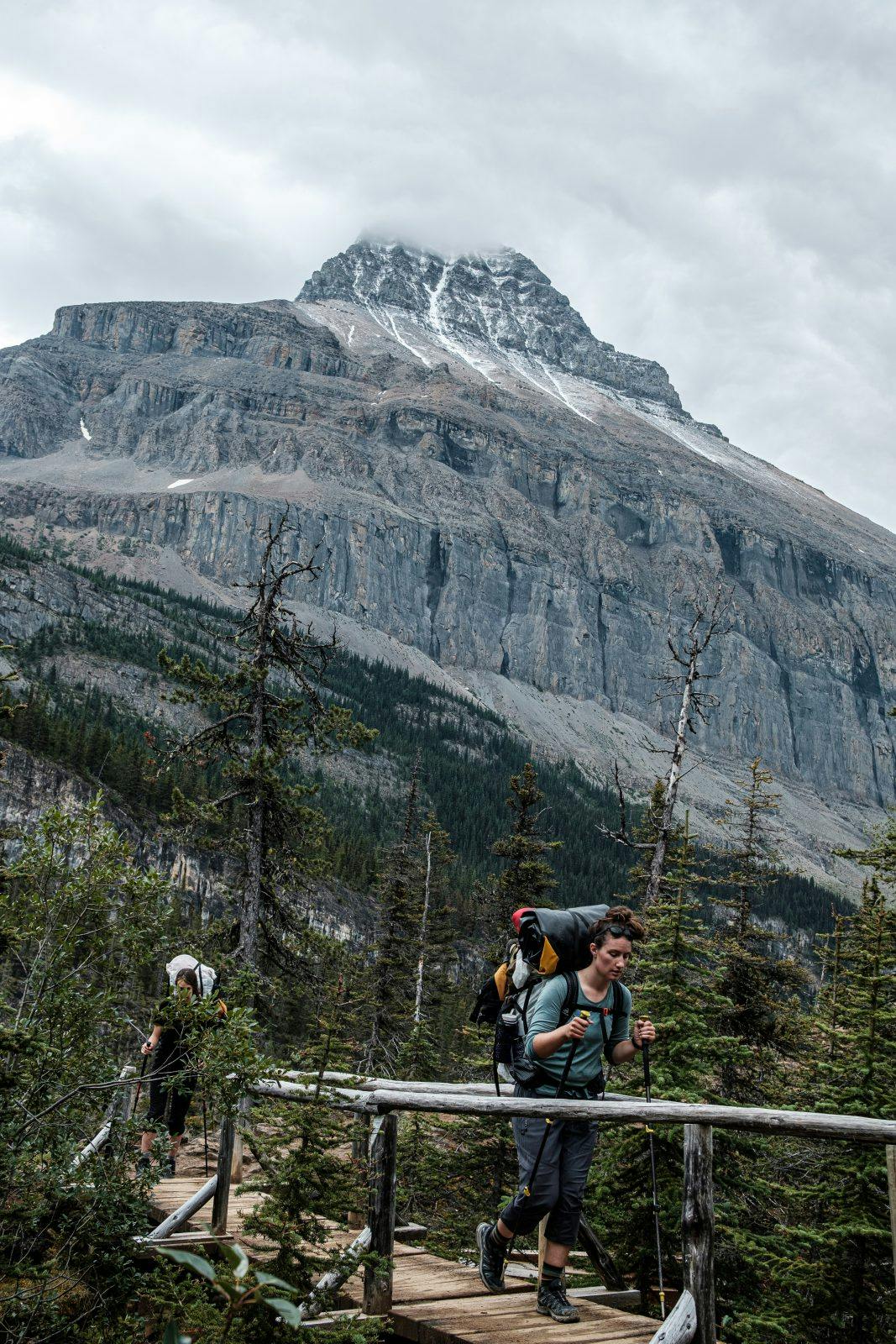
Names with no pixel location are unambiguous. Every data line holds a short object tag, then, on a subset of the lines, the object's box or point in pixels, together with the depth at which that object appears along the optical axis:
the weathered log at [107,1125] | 6.75
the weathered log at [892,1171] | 4.95
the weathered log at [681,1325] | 4.73
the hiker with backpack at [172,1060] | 6.43
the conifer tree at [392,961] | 27.30
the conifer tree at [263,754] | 14.64
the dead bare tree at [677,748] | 16.30
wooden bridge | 4.94
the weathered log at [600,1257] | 6.57
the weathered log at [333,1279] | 5.11
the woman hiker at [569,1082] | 5.61
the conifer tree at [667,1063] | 7.91
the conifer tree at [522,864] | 22.25
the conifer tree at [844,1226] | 6.96
